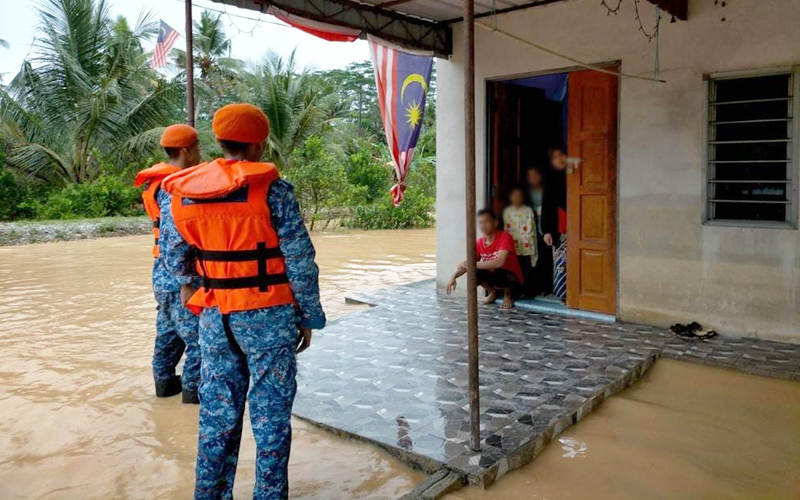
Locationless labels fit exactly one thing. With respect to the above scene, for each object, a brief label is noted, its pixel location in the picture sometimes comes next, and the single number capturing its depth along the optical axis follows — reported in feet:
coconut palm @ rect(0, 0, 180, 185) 58.80
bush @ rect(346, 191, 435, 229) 65.10
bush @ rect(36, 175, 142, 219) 60.54
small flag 22.80
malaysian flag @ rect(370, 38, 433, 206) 23.54
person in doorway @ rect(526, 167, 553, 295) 24.18
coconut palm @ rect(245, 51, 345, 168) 66.03
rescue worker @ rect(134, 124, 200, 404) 13.20
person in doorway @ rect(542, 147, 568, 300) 23.16
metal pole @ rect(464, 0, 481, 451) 10.64
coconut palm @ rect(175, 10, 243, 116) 76.43
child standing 23.16
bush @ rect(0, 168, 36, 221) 60.59
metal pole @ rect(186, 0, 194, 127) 15.14
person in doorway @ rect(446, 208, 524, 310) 22.63
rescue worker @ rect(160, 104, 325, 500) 8.78
